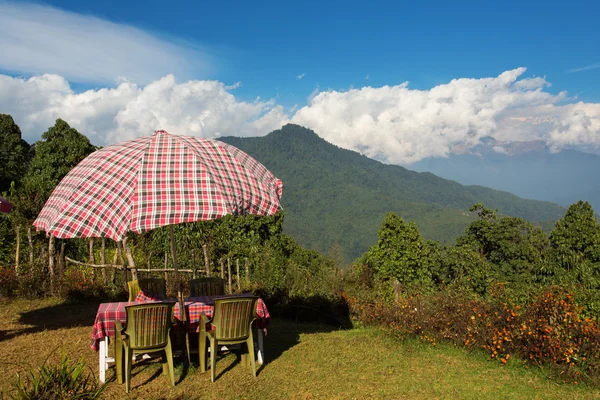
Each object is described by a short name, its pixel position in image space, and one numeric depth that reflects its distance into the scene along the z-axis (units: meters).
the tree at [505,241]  23.42
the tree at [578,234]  16.39
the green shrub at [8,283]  9.34
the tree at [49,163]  13.09
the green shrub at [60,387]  3.60
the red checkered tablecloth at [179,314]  4.93
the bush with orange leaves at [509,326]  5.19
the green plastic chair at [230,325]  4.96
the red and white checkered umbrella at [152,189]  3.93
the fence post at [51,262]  9.72
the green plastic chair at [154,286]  6.65
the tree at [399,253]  14.97
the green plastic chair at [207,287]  6.75
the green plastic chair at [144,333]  4.60
